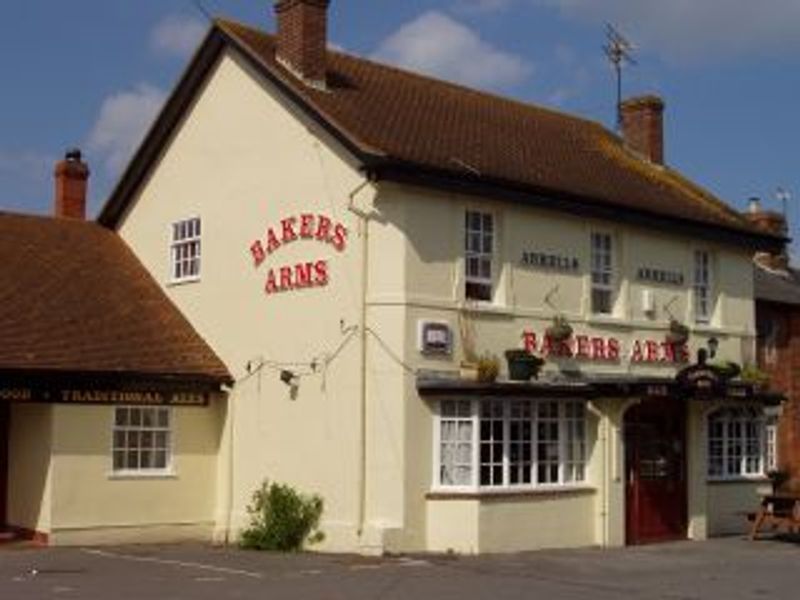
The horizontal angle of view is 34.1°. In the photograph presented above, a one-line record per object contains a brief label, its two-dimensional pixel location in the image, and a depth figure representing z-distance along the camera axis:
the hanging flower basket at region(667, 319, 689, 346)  24.08
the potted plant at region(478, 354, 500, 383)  19.94
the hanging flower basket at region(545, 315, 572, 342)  21.55
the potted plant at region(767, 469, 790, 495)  25.25
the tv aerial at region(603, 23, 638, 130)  31.56
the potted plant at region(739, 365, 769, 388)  24.70
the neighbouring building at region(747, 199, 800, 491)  31.78
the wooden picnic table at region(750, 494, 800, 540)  21.95
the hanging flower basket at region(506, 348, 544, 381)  20.50
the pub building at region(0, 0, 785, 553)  19.84
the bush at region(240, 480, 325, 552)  20.44
